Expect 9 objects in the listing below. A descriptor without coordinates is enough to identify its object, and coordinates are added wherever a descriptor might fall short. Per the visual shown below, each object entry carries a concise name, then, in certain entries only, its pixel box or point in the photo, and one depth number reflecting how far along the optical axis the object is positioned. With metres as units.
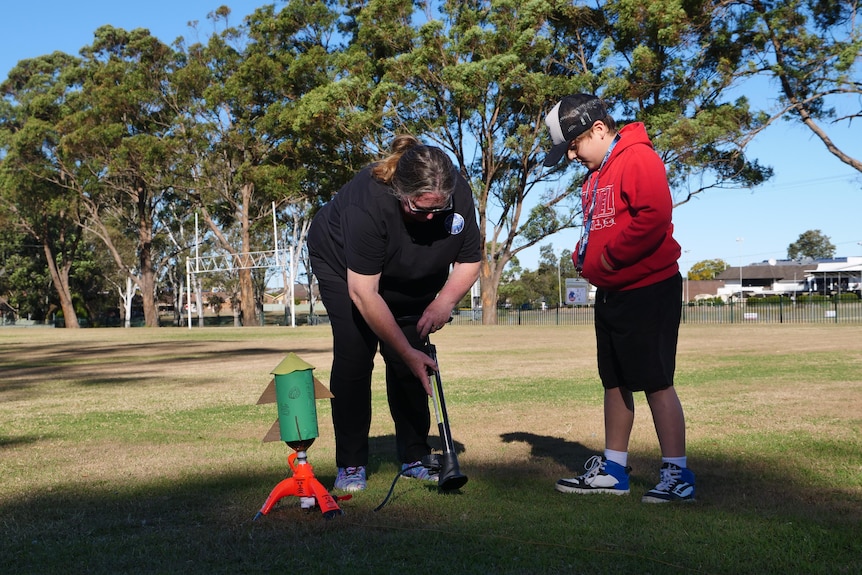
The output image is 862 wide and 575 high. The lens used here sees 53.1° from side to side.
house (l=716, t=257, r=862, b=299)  88.12
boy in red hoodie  3.86
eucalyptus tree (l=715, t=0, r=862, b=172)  24.53
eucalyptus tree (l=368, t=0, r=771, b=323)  28.86
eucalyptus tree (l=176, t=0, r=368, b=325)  36.97
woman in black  3.93
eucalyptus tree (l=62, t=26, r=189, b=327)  47.22
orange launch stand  3.64
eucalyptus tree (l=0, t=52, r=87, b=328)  50.03
